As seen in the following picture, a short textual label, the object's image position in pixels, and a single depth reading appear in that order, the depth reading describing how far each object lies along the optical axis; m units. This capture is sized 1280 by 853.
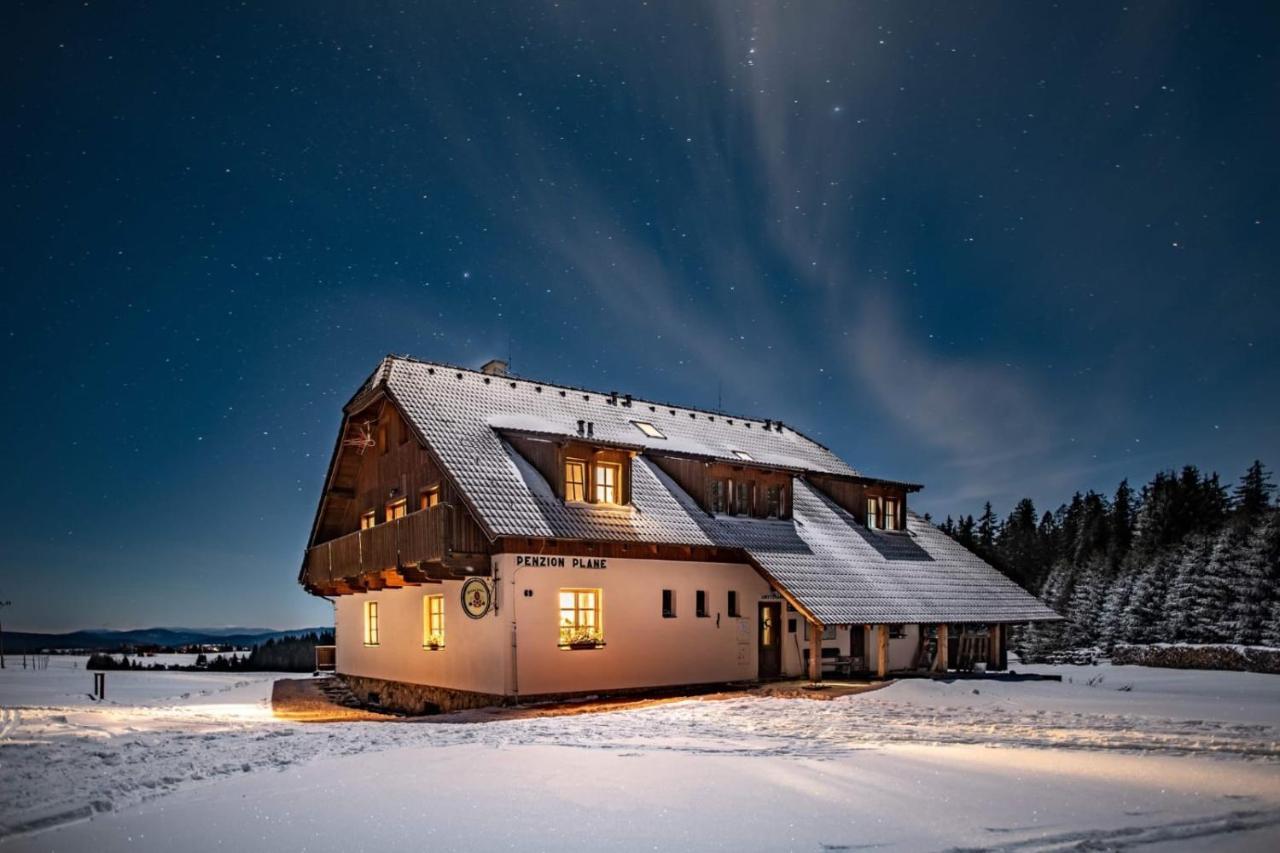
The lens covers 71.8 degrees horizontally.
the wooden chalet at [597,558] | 19.92
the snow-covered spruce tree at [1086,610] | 47.31
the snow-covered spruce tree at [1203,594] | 38.00
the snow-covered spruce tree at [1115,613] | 43.59
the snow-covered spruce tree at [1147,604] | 41.88
